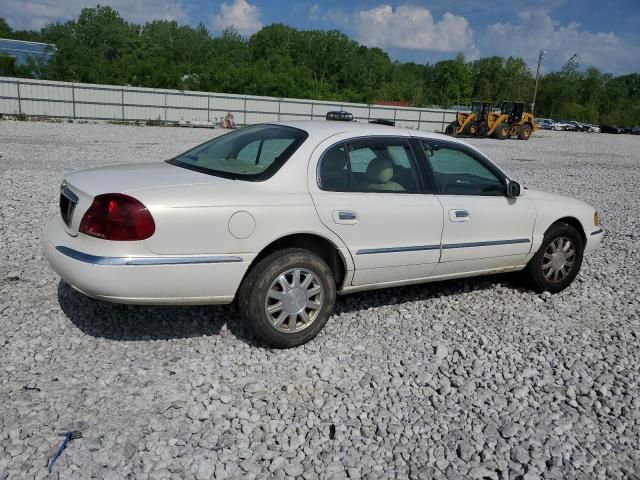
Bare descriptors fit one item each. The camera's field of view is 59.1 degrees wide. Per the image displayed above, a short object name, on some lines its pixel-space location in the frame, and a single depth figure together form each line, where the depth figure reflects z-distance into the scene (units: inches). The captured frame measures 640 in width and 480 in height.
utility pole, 2733.8
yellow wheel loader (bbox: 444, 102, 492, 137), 1259.2
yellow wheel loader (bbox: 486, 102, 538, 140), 1268.5
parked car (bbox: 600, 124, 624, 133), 2529.5
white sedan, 134.9
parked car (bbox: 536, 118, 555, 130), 2302.7
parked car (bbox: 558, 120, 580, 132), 2395.4
